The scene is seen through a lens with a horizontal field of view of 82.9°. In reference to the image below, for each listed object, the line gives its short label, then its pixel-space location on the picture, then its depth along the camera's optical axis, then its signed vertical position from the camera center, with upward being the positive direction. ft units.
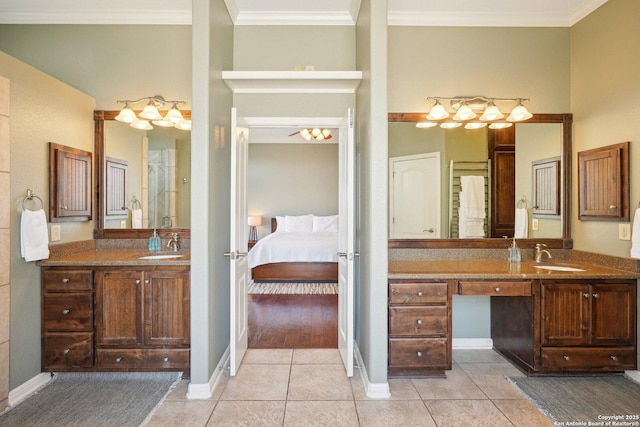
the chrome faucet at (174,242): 10.78 -0.89
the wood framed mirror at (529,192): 10.93 +0.45
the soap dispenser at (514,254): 10.50 -1.22
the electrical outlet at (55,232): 9.58 -0.52
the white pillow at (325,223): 26.99 -0.83
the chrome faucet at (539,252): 10.64 -1.17
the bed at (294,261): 20.10 -2.69
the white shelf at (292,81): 9.66 +3.63
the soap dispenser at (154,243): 10.75 -0.92
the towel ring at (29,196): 8.57 +0.40
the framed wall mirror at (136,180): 10.96 +0.98
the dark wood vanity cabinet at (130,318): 8.98 -2.63
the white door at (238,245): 9.06 -0.87
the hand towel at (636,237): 8.51 -0.60
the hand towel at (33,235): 8.33 -0.53
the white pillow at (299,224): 27.40 -0.88
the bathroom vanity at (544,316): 8.92 -2.59
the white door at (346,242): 9.01 -0.80
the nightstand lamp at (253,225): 28.19 -0.97
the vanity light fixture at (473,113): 10.57 +2.89
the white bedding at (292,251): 20.08 -2.19
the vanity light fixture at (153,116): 10.67 +2.88
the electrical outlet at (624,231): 9.18 -0.50
